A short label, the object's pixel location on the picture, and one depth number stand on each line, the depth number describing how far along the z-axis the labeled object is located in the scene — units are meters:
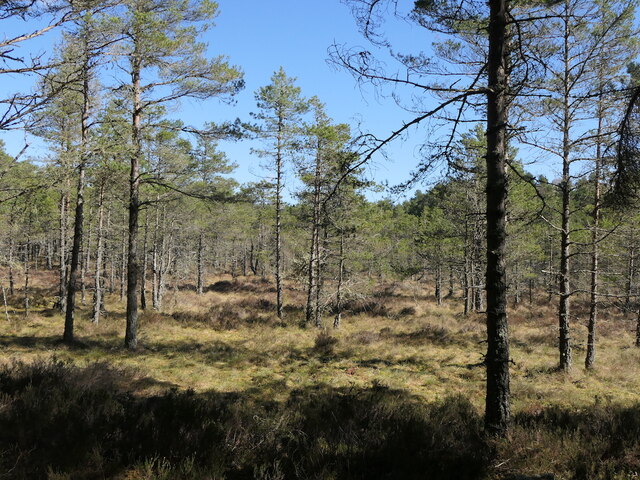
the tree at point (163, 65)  10.37
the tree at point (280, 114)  18.78
